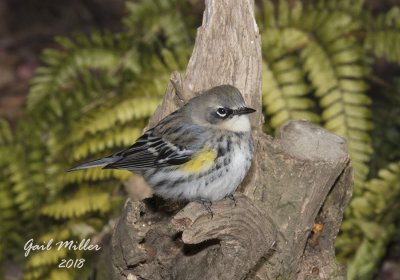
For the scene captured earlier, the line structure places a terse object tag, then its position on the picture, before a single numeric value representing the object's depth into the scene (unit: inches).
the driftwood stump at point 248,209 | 239.8
